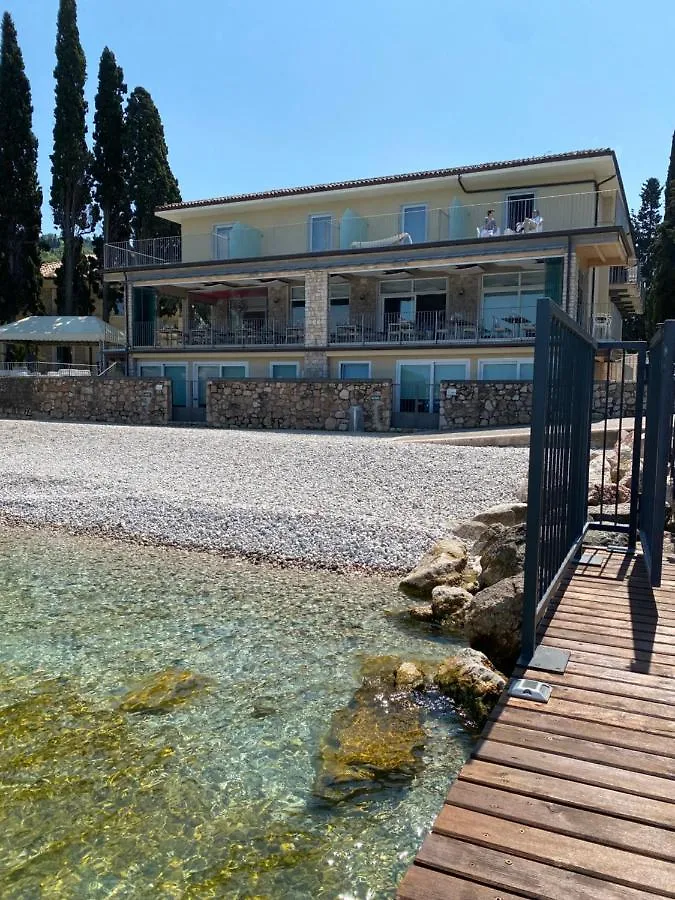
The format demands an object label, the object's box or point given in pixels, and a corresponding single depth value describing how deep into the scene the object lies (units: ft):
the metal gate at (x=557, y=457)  11.02
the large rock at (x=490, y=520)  28.55
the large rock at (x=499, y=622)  15.98
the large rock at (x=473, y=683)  14.49
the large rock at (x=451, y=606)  20.65
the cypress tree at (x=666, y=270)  96.73
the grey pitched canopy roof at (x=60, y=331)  92.27
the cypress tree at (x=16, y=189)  107.14
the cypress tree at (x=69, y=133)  110.01
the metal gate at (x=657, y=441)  14.17
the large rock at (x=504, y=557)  20.10
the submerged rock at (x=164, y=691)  15.48
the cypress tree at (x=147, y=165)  109.91
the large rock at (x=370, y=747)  12.47
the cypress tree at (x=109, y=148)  113.60
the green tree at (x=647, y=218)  160.25
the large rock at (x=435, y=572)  23.27
